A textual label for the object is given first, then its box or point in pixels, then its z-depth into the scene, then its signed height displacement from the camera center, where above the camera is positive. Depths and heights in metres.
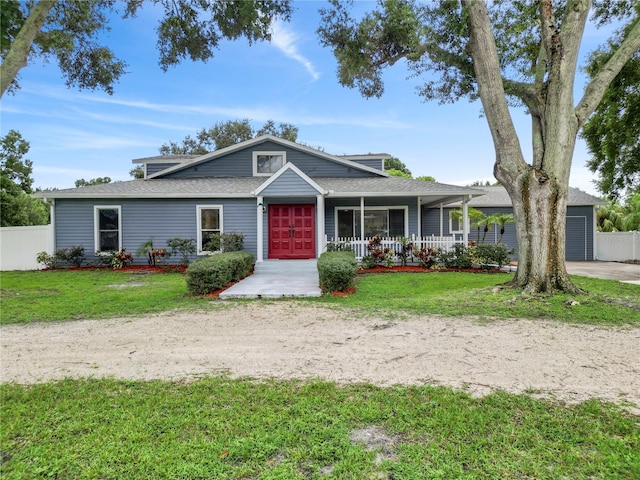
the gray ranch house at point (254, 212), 12.64 +1.02
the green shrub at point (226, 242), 12.64 -0.13
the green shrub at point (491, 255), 12.21 -0.67
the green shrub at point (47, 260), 12.90 -0.73
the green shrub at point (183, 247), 12.69 -0.29
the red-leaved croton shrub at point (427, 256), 12.58 -0.70
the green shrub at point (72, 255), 12.70 -0.54
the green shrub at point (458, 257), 12.45 -0.75
